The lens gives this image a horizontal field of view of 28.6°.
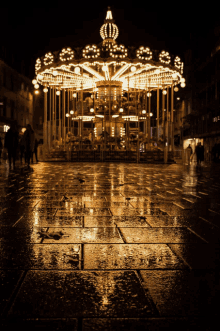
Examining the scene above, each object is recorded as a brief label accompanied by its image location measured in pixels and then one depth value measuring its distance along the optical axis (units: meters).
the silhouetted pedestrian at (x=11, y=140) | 17.88
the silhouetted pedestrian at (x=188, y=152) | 28.37
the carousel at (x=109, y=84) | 25.62
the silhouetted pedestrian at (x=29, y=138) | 17.94
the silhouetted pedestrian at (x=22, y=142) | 18.04
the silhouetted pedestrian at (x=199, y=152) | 25.73
